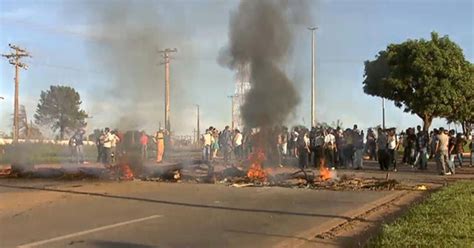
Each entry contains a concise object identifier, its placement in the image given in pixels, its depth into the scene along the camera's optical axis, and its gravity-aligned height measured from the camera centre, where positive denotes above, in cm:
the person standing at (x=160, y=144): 2078 +24
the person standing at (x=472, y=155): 2160 -19
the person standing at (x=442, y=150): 1711 +1
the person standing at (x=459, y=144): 1897 +22
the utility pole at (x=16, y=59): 3881 +637
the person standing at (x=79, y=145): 2269 +21
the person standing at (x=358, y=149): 2025 +5
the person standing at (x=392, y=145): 1921 +18
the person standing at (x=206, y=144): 2248 +25
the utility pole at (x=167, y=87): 1739 +204
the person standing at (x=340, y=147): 2103 +12
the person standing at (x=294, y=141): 2135 +36
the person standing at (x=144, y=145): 1808 +17
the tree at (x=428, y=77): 3066 +403
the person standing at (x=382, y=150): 1932 +1
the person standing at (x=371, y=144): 2283 +26
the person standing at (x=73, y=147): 2282 +13
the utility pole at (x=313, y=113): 3286 +218
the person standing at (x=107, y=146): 1880 +14
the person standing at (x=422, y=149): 1945 +5
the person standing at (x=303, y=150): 2039 +1
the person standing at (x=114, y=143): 1834 +24
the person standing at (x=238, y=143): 2129 +26
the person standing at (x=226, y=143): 2277 +30
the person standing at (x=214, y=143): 2319 +28
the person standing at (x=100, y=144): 1956 +22
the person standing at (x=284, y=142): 1808 +30
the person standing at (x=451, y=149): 1782 +5
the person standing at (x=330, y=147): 2036 +10
